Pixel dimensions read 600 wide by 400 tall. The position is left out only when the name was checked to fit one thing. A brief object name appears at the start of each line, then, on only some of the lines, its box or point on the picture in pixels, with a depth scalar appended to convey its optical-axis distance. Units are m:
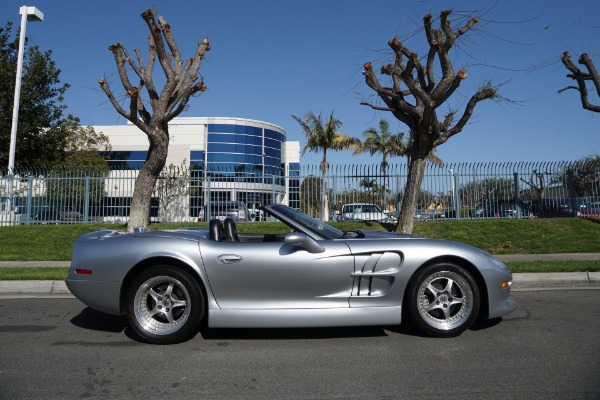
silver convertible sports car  4.27
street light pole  17.86
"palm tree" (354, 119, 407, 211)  31.56
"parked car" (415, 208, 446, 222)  16.19
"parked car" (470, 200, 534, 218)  16.44
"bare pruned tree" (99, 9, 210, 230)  13.52
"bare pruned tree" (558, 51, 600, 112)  15.84
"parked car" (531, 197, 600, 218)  16.36
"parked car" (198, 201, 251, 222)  16.36
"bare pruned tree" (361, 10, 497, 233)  12.38
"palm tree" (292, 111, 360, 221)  27.53
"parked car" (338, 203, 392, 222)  15.98
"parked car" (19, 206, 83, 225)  16.41
